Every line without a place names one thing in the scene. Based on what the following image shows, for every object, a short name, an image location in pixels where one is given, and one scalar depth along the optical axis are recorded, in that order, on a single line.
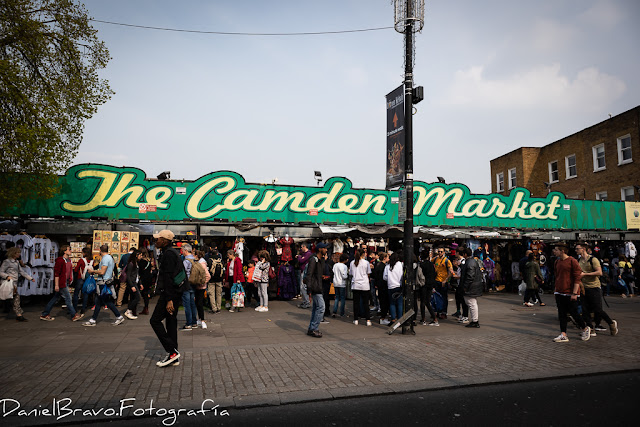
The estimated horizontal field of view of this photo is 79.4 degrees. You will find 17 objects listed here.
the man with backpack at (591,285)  7.97
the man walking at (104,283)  9.04
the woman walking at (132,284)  9.84
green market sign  13.55
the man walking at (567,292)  7.48
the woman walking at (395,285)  9.21
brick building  22.08
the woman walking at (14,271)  9.35
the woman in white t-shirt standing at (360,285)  9.45
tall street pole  8.49
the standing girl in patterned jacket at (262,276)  11.45
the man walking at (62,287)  9.59
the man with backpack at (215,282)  10.82
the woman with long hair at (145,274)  10.55
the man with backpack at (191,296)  8.41
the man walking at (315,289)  8.07
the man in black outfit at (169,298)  5.77
